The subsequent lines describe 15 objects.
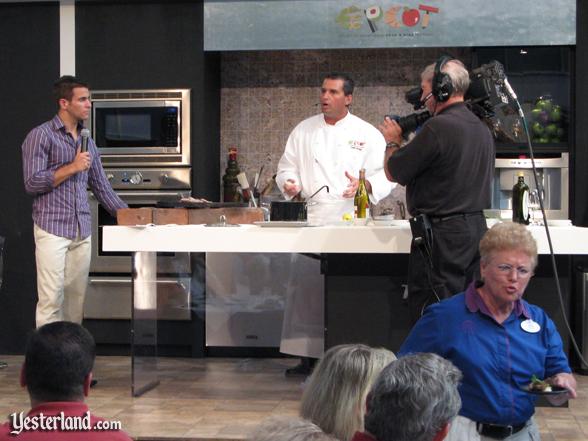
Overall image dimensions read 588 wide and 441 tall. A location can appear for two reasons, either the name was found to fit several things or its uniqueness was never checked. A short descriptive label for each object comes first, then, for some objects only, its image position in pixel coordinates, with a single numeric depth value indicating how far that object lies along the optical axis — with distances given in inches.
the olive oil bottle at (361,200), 217.0
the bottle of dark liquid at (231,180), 279.1
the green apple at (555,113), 261.3
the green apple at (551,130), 261.0
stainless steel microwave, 272.4
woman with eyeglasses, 123.5
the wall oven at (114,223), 271.6
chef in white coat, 234.5
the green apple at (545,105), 261.7
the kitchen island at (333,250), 196.1
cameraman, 167.8
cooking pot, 201.2
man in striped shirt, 225.8
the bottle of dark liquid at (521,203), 193.3
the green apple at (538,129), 261.1
